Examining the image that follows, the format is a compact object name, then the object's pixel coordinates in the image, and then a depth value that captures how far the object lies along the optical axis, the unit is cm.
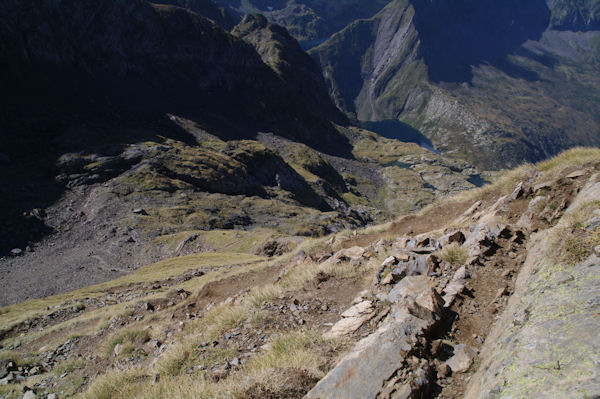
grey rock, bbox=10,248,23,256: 3859
